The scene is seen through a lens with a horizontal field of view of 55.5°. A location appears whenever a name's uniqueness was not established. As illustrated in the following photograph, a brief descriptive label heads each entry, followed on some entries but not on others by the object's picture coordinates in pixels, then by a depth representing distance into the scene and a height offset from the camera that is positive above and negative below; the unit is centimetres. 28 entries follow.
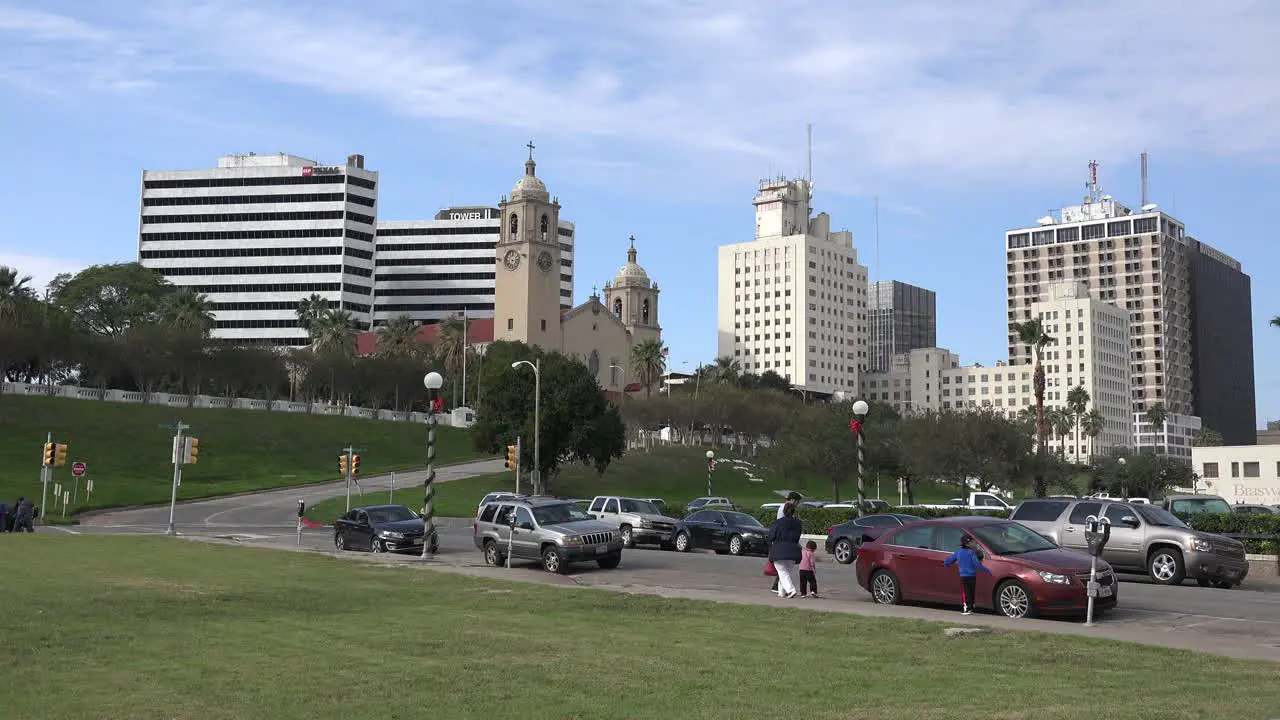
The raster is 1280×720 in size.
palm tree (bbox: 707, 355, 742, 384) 15066 +1266
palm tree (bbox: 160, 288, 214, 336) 12500 +1535
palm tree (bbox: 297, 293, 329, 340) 13662 +1766
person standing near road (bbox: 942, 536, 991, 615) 1836 -141
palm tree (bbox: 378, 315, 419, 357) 13012 +1349
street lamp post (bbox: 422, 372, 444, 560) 3192 -83
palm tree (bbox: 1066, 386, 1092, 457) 15638 +1031
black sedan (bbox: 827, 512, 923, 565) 3183 -152
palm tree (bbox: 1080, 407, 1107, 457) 16955 +797
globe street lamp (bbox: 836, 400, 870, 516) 3703 +133
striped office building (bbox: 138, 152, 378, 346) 17312 +3176
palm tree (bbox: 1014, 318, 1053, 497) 7594 +879
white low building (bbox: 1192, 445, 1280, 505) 9019 +78
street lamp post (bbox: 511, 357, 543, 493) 6250 +83
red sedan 1777 -142
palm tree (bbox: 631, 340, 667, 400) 13875 +1245
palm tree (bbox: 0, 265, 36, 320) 10150 +1388
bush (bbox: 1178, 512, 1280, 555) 2931 -107
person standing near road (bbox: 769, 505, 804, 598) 2098 -131
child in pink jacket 2108 -172
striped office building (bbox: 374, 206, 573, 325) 18688 +3040
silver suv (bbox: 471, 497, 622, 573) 2769 -157
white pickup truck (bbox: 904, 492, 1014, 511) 4669 -90
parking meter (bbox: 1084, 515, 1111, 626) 1650 -94
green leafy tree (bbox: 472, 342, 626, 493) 8188 +342
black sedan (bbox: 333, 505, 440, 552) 3528 -192
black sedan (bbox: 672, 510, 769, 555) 3522 -180
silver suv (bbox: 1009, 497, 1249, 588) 2447 -123
